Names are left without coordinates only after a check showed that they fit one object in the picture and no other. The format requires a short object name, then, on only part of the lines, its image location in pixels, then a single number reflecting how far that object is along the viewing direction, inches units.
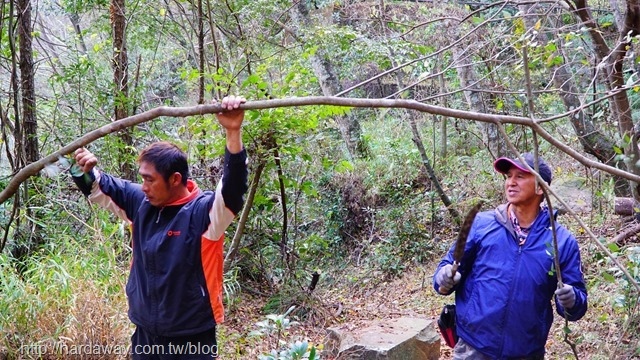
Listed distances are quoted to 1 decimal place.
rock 207.2
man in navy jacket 116.6
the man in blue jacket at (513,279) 118.6
